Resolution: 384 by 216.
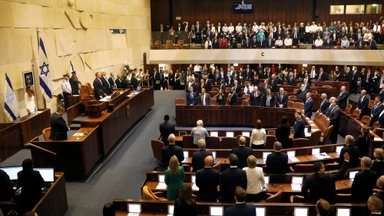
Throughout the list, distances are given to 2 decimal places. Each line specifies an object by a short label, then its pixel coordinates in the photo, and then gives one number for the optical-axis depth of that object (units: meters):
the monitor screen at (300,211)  4.59
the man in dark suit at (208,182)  4.95
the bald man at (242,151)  5.99
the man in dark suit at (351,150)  6.08
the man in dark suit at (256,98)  12.50
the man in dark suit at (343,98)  11.99
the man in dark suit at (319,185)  4.73
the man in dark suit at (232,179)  4.80
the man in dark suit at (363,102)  11.24
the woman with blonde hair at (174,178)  4.91
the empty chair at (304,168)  6.33
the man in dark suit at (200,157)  5.95
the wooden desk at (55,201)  5.33
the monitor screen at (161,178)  6.07
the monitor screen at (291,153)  7.37
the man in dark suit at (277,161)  5.91
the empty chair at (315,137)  8.48
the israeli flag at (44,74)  11.03
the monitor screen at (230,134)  8.49
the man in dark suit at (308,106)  10.99
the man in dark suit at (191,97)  12.70
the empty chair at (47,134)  7.95
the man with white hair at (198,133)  8.04
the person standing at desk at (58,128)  7.54
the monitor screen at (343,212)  4.57
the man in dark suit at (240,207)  3.84
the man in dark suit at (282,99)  12.05
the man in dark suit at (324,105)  10.95
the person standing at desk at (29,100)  10.36
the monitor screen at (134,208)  4.98
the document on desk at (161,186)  5.84
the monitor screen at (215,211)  4.65
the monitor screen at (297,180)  6.03
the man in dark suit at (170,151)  6.53
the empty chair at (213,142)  8.12
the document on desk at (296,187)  5.84
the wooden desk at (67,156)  7.57
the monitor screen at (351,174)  6.26
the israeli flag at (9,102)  9.40
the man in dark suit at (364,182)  4.94
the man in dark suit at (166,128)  8.36
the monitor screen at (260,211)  4.64
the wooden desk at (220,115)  12.30
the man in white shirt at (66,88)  12.04
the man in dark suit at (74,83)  12.41
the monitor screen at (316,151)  7.46
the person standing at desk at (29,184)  5.20
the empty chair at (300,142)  8.02
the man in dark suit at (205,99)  12.65
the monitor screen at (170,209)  4.87
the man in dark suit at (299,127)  8.43
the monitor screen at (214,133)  8.55
